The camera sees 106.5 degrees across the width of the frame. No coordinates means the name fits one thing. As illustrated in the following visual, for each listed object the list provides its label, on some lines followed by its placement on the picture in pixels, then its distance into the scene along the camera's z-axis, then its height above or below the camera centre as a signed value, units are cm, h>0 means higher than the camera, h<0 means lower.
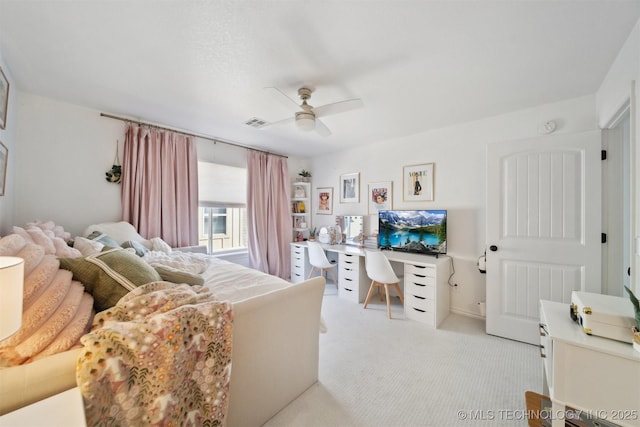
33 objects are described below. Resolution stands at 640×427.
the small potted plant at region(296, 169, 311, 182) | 464 +73
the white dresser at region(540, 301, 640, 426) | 105 -75
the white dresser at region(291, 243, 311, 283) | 404 -85
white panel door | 209 -12
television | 307 -24
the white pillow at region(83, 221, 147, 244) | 245 -18
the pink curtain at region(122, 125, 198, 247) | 281 +36
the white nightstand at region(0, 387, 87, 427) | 62 -56
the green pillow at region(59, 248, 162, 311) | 110 -30
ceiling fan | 190 +87
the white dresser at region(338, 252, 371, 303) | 333 -93
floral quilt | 81 -56
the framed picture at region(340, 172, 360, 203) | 403 +45
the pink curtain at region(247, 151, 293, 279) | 394 -1
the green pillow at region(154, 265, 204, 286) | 150 -40
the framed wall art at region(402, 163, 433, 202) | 325 +44
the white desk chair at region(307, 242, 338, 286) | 355 -66
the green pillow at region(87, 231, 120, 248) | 222 -23
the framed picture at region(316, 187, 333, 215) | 446 +24
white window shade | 355 +44
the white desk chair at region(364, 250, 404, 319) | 286 -70
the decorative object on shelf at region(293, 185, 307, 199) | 465 +42
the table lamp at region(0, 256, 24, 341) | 72 -26
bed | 82 -75
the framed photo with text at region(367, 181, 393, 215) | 364 +27
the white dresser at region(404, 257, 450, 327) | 266 -89
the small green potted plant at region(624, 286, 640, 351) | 104 -50
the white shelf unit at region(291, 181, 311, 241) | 462 +11
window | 360 +10
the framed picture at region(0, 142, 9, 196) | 178 +37
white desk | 268 -85
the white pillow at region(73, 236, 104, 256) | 171 -25
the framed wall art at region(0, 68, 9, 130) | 170 +85
